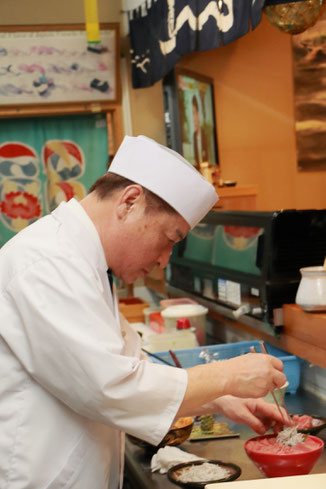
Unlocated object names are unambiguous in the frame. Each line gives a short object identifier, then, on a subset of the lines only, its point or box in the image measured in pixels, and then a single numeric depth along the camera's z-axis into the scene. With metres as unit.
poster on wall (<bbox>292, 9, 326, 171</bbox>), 5.82
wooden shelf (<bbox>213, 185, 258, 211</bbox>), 5.00
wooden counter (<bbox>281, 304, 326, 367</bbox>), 2.67
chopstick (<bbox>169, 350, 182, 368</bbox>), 2.82
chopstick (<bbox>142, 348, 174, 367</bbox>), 2.98
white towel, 2.25
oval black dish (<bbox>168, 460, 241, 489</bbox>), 2.04
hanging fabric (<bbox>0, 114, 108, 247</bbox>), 6.15
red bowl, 1.87
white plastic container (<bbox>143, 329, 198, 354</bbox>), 3.45
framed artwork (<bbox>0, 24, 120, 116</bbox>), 5.78
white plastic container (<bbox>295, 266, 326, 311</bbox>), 2.70
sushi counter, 2.17
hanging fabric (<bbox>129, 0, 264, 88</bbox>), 3.59
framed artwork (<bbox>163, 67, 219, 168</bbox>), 5.56
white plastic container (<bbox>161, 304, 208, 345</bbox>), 3.77
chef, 1.67
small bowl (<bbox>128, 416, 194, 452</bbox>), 2.37
